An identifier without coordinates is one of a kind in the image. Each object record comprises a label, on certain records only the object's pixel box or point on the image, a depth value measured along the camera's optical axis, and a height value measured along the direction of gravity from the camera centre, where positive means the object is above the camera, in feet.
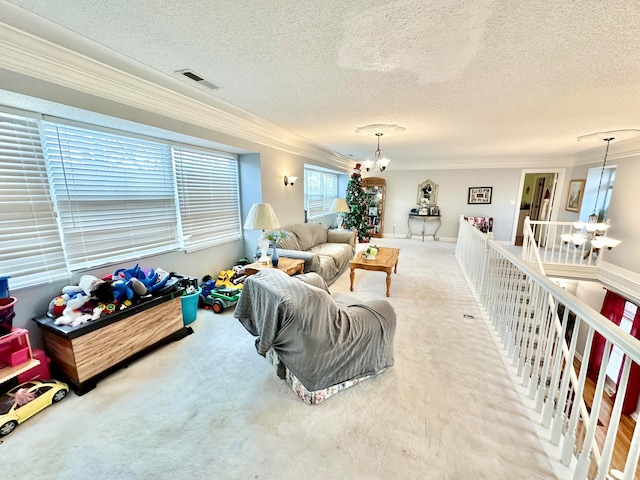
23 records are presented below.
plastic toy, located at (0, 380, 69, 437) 5.33 -4.48
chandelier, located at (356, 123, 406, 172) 11.50 +2.91
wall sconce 15.43 +0.80
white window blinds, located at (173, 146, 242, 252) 11.00 -0.17
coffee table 12.15 -3.31
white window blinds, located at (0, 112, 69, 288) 6.31 -0.43
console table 25.86 -2.59
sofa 12.12 -3.06
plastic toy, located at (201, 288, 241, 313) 10.50 -4.24
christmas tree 23.73 -0.93
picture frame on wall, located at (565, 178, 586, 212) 19.39 -0.06
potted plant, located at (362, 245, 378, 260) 13.42 -3.05
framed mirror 25.46 +0.09
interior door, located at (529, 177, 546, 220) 25.35 -0.49
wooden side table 10.54 -2.97
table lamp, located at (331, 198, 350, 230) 20.15 -0.95
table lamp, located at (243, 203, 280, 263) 10.53 -0.99
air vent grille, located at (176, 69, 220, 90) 6.68 +3.09
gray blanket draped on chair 5.53 -3.10
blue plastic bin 9.39 -4.10
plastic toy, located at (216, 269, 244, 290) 11.55 -3.90
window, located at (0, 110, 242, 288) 6.50 -0.12
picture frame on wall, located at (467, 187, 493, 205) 23.78 -0.09
